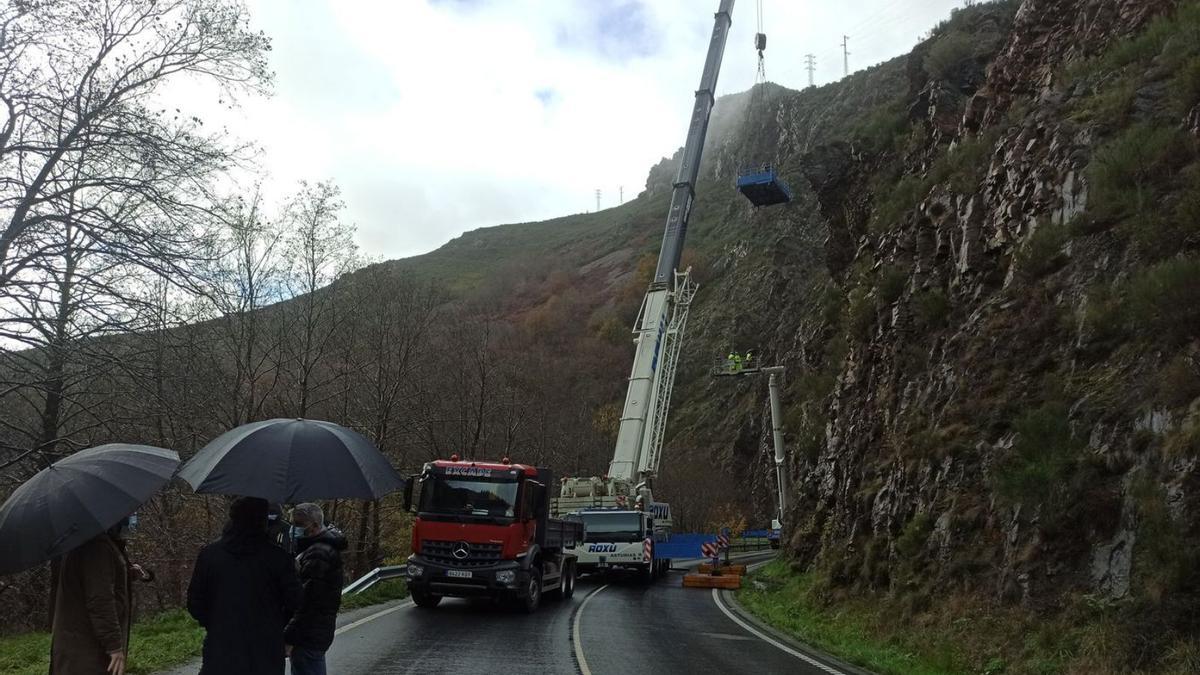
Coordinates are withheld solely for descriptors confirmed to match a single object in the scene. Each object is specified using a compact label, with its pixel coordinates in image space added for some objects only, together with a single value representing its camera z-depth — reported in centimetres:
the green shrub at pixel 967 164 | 2008
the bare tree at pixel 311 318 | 2592
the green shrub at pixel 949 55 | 2656
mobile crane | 2447
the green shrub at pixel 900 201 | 2330
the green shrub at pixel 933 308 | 1900
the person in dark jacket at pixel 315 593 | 549
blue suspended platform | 4378
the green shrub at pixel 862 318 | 2395
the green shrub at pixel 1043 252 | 1542
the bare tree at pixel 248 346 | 2398
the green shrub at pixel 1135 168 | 1406
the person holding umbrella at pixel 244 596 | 468
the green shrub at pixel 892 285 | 2189
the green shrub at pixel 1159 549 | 920
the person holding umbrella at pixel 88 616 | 457
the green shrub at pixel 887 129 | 3142
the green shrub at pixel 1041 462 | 1195
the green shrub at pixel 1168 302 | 1159
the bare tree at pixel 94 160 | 909
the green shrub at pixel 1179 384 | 1073
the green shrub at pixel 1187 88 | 1471
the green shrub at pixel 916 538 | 1473
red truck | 1538
